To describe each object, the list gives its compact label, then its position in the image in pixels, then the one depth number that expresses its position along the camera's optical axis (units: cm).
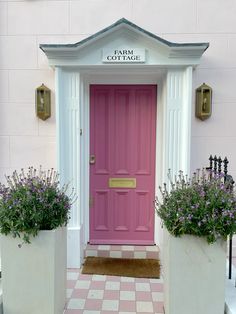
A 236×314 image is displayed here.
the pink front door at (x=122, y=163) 342
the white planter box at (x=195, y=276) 199
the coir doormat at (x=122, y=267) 296
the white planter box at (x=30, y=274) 204
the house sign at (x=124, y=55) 299
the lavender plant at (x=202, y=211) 194
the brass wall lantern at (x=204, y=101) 315
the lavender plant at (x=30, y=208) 198
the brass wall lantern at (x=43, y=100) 321
